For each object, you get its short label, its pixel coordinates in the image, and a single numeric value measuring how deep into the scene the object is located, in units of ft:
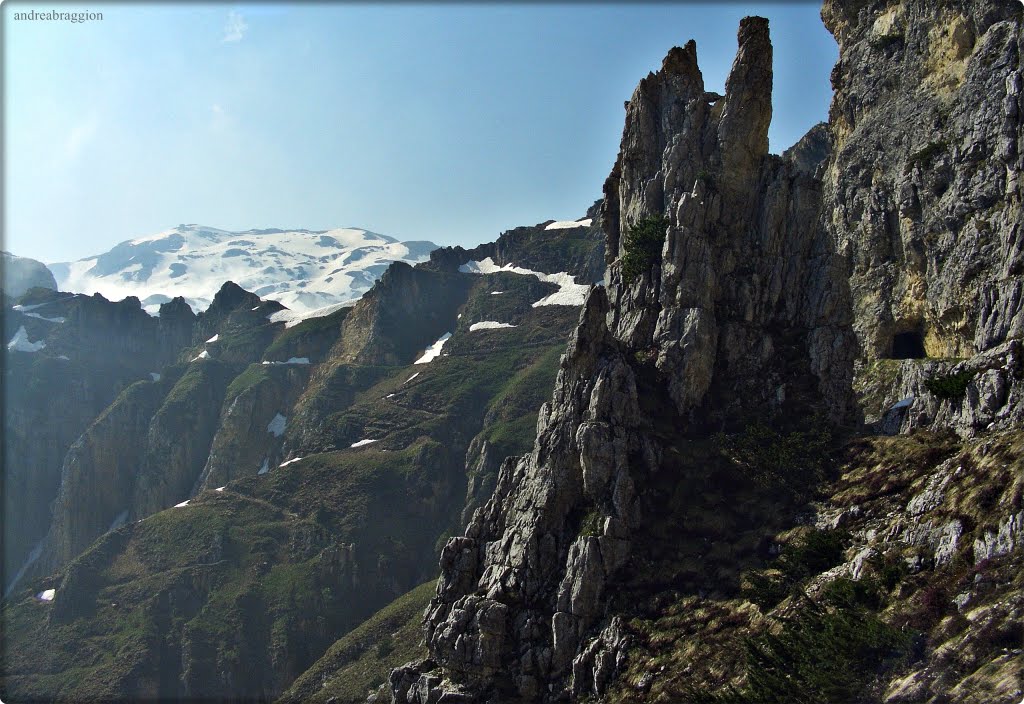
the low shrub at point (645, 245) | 241.96
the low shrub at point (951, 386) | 171.32
